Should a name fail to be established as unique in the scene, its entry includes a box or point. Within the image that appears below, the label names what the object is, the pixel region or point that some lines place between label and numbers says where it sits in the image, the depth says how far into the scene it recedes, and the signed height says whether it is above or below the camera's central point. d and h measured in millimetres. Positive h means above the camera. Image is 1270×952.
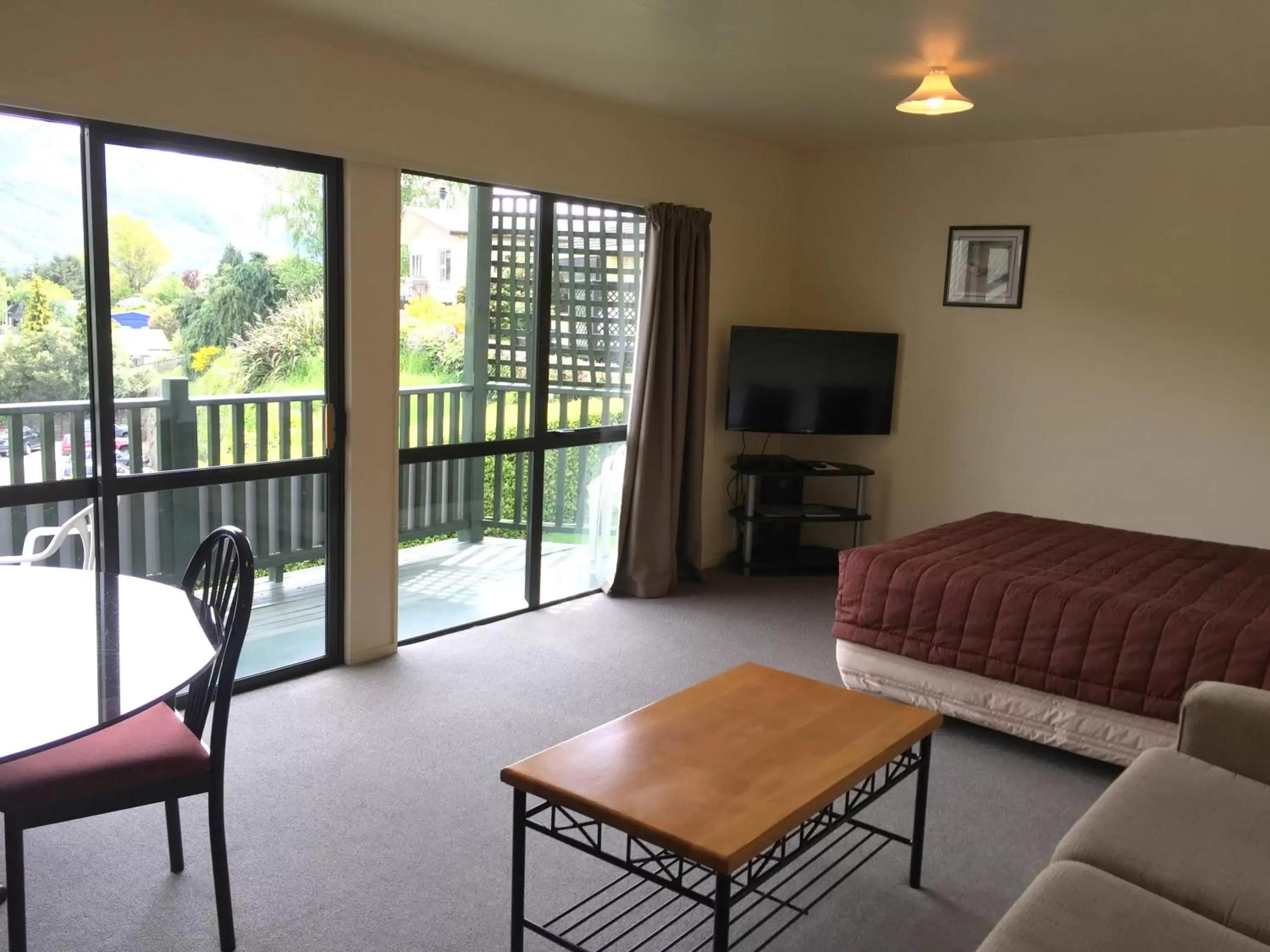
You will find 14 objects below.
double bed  3072 -852
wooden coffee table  2012 -910
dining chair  2021 -908
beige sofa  1764 -952
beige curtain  5070 -270
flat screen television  5652 -155
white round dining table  1748 -649
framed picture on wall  5379 +475
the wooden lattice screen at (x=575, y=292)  4582 +231
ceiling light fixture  3621 +895
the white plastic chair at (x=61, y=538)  3170 -673
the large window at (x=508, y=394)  4312 -247
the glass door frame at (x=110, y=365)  3156 -125
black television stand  5680 -906
